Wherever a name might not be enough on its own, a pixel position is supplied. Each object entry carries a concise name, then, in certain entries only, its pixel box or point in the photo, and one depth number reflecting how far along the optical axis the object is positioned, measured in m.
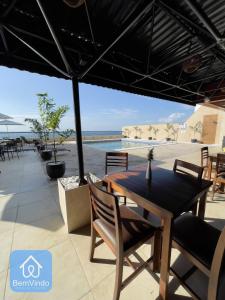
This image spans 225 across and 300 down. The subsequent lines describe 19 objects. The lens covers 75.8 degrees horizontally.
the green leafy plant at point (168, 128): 16.35
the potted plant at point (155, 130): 18.08
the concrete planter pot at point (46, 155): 5.46
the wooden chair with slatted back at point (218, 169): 2.55
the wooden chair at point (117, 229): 1.03
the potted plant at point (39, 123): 3.15
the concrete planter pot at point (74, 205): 1.78
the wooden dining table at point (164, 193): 1.09
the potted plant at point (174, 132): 15.89
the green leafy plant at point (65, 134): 3.47
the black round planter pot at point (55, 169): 3.46
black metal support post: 1.96
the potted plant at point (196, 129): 13.46
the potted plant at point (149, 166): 1.66
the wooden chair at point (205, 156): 3.36
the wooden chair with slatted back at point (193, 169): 1.63
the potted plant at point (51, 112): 3.04
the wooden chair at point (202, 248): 0.86
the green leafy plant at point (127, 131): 22.55
